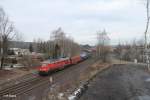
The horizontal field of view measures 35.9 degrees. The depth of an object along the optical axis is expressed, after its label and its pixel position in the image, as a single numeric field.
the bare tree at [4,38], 49.03
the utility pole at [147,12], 46.12
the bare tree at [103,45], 77.45
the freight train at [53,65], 40.18
